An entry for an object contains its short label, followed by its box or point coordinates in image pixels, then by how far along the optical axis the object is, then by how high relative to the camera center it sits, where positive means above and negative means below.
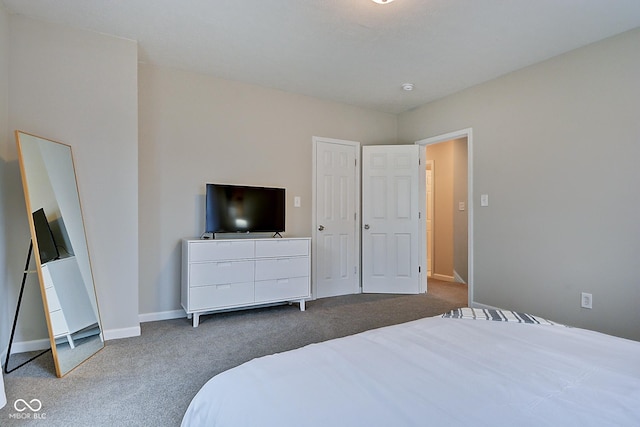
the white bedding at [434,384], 0.75 -0.46
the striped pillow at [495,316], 1.50 -0.49
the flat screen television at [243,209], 3.35 +0.06
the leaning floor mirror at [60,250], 2.20 -0.25
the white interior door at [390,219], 4.48 -0.07
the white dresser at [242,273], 3.06 -0.58
